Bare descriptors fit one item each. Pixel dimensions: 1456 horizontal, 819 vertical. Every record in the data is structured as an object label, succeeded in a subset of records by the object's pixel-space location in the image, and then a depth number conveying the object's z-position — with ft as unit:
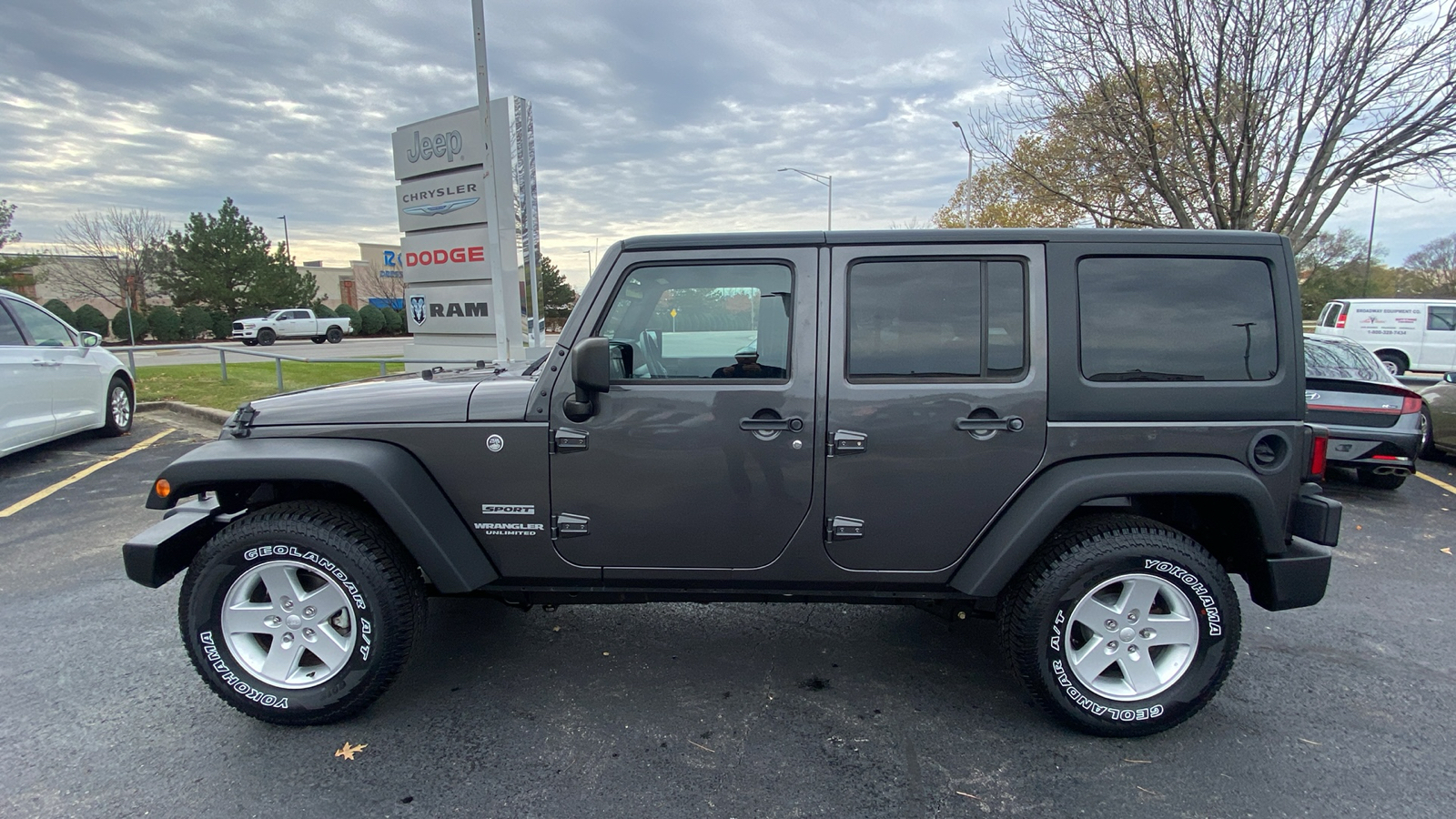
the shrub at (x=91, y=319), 107.04
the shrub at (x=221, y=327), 122.52
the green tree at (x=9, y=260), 94.27
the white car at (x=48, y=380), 21.27
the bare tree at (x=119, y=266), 131.03
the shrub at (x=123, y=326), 108.67
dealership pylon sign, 33.14
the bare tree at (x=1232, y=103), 29.84
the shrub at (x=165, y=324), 113.50
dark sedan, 19.20
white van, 44.93
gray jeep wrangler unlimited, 8.81
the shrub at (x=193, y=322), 116.98
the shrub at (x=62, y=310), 105.27
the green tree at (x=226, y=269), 127.95
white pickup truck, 105.19
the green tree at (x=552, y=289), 149.39
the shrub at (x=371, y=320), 136.87
